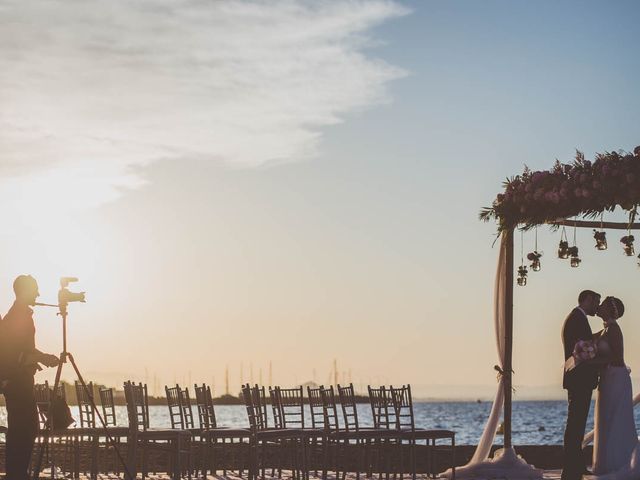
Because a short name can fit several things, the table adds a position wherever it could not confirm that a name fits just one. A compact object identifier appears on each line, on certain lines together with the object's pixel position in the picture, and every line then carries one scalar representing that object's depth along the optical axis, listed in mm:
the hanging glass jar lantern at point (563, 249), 11602
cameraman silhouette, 8586
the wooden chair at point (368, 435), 11914
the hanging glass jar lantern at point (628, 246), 10977
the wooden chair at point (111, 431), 11528
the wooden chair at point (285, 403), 12927
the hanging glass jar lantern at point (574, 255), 11562
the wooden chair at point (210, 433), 12175
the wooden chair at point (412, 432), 11898
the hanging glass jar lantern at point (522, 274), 12312
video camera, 9312
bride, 10539
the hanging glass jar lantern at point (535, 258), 12198
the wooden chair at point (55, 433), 11633
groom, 9961
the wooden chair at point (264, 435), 11633
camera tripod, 8898
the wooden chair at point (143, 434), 10938
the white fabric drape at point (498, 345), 12422
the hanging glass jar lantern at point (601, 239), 11266
